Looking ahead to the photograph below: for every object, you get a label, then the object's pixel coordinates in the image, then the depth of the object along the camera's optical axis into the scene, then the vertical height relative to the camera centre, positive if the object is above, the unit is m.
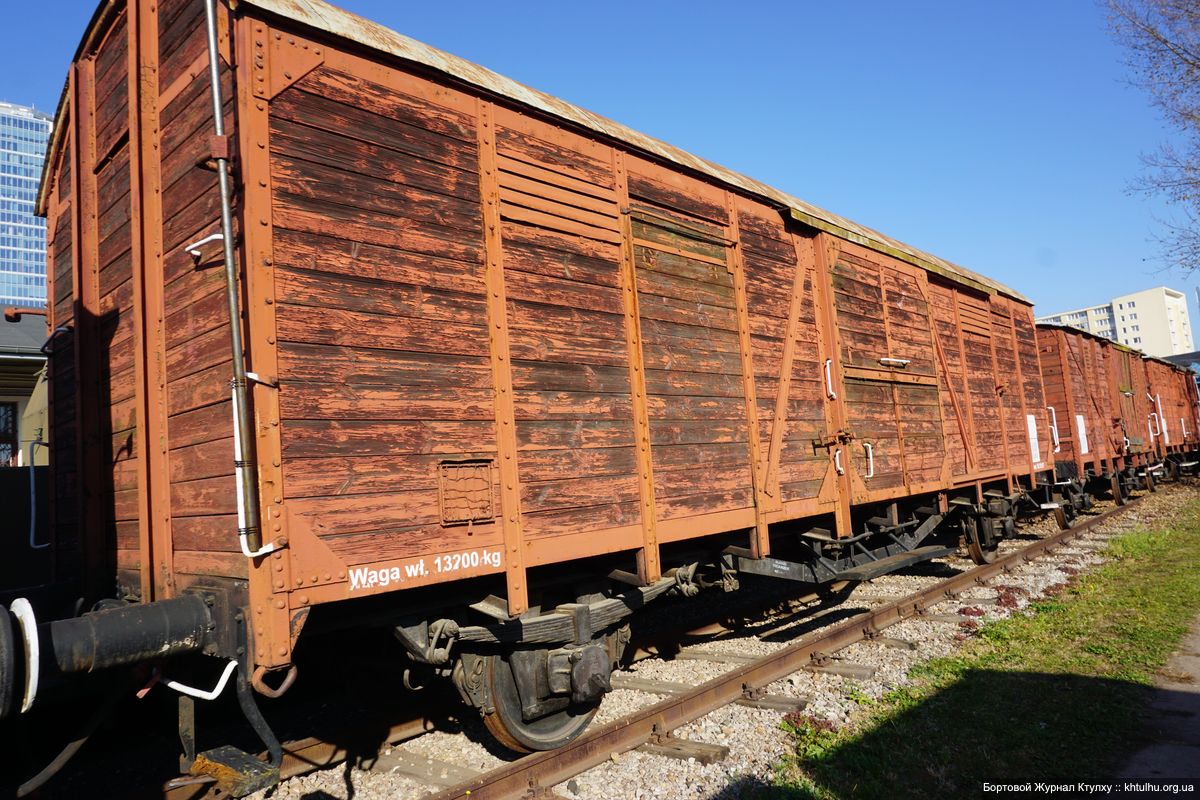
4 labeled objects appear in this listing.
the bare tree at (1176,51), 16.25 +8.09
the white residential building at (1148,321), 131.50 +20.69
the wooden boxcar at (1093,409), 15.08 +0.59
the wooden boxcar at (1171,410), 22.83 +0.63
